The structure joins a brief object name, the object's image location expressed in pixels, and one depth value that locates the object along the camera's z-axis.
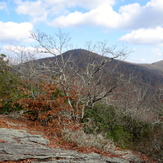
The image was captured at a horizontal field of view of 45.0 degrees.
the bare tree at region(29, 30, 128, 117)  14.07
